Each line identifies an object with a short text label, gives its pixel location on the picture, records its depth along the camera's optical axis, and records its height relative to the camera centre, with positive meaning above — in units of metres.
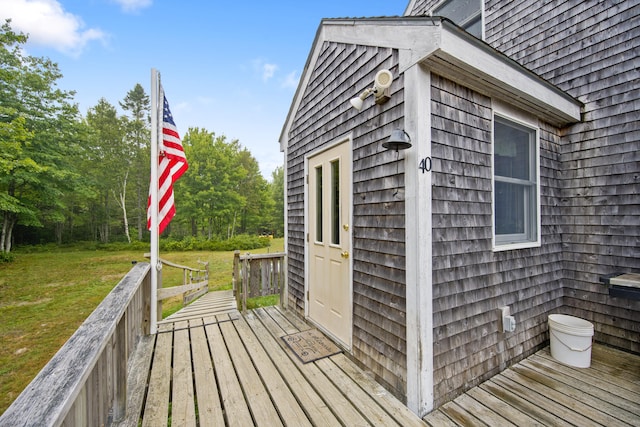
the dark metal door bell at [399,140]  1.96 +0.57
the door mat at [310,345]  2.78 -1.45
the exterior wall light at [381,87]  2.23 +1.13
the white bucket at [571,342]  2.55 -1.26
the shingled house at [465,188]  2.04 +0.27
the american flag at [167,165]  3.37 +0.72
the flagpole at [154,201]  3.21 +0.22
